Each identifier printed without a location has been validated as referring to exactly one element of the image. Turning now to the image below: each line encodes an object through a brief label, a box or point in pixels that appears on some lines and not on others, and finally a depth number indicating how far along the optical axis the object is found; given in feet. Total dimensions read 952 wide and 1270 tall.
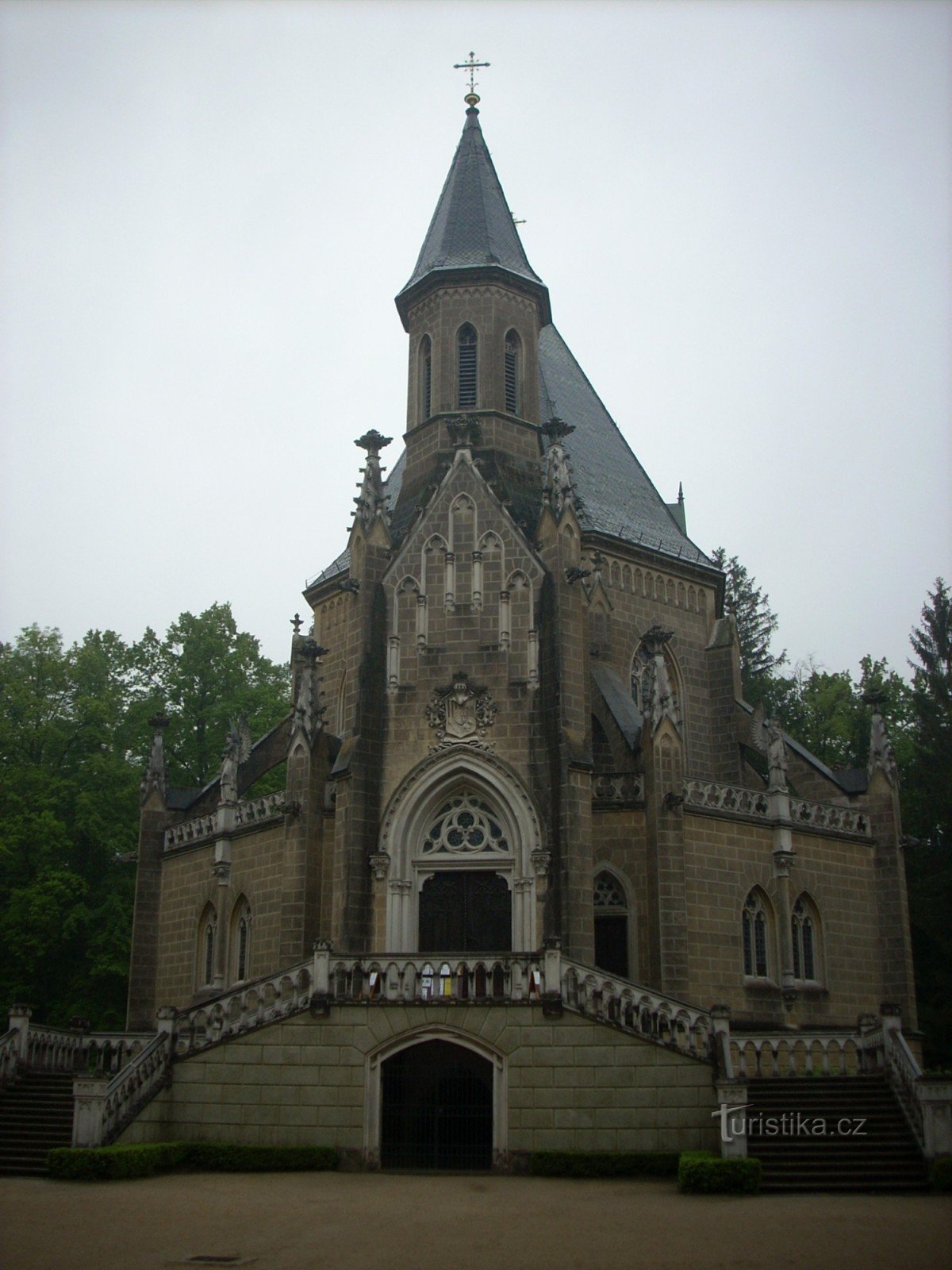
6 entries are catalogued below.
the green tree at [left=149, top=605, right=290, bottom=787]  143.64
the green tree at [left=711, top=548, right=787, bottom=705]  185.88
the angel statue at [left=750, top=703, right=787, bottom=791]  98.37
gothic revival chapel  71.31
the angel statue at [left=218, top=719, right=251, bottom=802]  104.99
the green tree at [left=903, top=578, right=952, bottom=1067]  118.73
